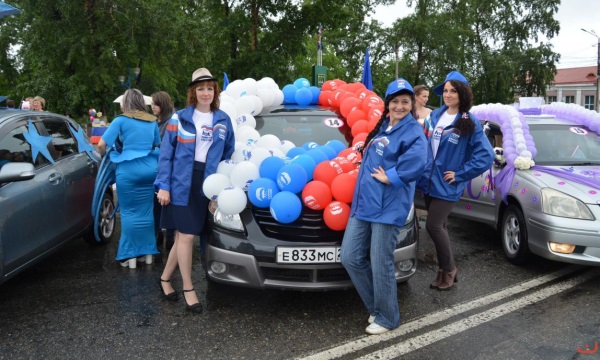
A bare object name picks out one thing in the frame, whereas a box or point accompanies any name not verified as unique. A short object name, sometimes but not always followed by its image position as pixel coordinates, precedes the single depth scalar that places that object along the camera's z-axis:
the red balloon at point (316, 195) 3.43
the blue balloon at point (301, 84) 5.68
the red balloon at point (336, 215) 3.40
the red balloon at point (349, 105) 4.76
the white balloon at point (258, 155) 3.79
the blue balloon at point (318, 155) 3.73
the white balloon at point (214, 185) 3.52
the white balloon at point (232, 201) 3.42
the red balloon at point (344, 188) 3.44
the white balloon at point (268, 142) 4.11
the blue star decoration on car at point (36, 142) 4.34
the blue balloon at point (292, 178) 3.45
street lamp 35.53
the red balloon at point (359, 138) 4.19
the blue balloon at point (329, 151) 3.91
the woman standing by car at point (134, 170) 4.55
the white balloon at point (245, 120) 4.56
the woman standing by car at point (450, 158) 4.05
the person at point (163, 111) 5.44
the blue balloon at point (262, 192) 3.46
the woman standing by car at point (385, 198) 3.15
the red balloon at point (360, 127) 4.36
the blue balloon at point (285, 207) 3.36
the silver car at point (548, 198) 4.34
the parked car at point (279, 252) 3.45
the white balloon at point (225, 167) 3.68
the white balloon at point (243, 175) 3.59
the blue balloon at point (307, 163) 3.60
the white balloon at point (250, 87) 5.02
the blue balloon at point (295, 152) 3.93
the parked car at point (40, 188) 3.67
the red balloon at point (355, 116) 4.57
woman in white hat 3.62
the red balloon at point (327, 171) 3.55
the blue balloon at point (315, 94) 5.54
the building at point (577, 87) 63.48
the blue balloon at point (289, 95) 5.49
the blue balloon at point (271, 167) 3.59
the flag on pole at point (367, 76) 6.19
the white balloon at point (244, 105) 4.70
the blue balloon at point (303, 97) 5.43
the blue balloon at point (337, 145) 4.08
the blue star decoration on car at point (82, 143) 5.36
